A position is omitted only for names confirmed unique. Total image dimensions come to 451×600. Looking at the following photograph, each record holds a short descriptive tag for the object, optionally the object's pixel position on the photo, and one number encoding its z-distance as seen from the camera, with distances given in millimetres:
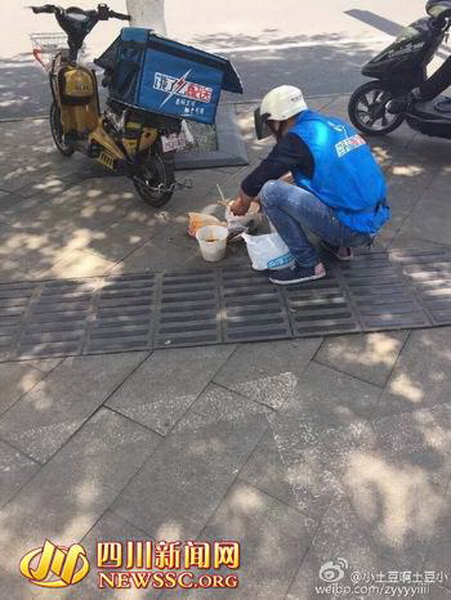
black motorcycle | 5273
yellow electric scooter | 4562
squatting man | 3463
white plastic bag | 3898
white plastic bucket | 4129
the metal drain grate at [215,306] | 3535
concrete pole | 5555
